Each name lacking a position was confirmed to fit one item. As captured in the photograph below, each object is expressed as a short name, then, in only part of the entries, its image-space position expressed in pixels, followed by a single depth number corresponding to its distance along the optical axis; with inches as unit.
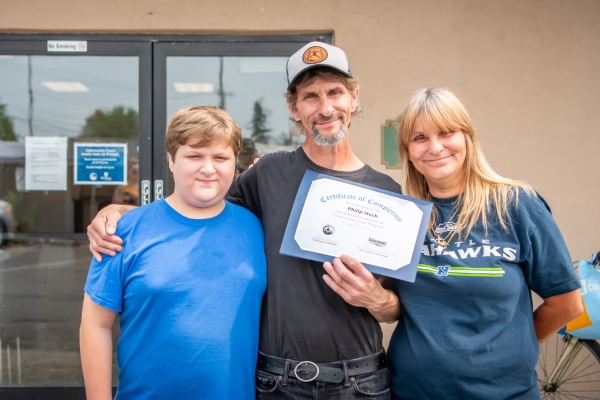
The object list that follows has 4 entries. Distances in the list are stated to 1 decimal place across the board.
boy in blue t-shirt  69.4
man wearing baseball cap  76.9
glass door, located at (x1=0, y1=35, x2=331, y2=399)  150.9
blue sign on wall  152.9
